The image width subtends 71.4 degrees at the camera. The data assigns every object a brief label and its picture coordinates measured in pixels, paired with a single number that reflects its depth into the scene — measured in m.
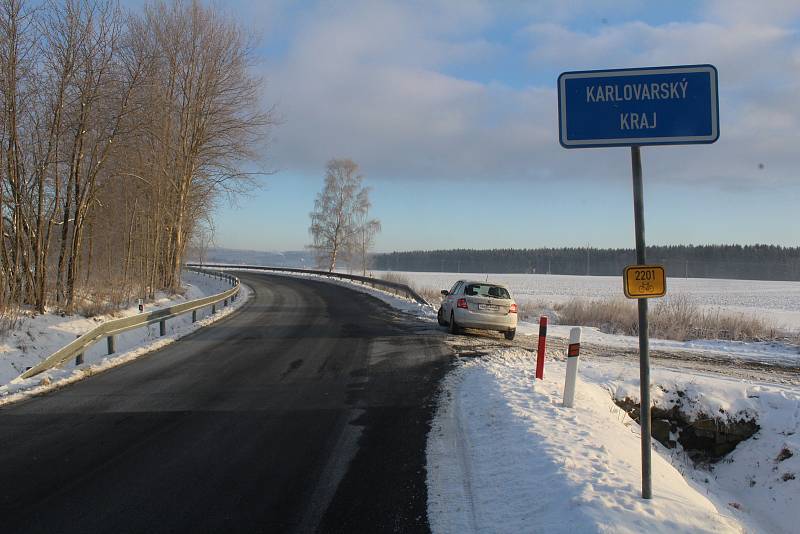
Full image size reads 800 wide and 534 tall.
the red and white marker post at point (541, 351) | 8.94
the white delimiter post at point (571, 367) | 7.38
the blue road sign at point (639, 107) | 4.06
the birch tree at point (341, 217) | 57.50
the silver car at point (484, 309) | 15.05
